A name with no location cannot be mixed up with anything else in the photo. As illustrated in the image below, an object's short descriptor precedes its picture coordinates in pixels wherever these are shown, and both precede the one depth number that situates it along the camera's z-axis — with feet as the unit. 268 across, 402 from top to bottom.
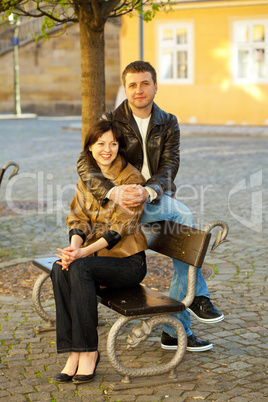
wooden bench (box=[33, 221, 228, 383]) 13.11
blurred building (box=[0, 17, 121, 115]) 103.14
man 14.90
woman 13.50
